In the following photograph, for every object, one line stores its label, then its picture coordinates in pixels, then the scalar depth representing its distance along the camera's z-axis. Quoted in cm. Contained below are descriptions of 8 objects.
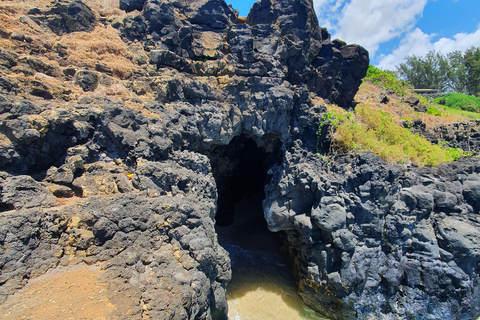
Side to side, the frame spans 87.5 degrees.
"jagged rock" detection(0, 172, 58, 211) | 477
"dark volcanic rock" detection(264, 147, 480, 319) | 823
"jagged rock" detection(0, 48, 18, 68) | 631
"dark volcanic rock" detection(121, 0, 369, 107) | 975
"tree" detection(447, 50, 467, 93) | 2503
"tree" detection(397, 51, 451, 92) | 2544
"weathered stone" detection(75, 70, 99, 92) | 733
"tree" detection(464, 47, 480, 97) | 2375
